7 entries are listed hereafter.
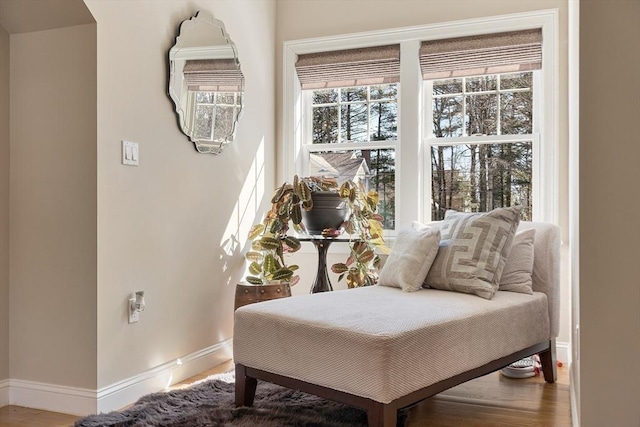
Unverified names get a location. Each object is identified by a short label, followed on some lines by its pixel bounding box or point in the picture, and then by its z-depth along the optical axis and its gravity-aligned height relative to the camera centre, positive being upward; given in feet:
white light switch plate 8.87 +0.92
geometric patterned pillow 9.23 -0.66
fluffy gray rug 7.68 -2.74
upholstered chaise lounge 6.61 -1.63
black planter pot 11.74 +0.05
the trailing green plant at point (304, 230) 11.62 -0.43
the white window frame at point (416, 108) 11.50 +2.24
